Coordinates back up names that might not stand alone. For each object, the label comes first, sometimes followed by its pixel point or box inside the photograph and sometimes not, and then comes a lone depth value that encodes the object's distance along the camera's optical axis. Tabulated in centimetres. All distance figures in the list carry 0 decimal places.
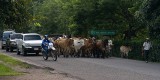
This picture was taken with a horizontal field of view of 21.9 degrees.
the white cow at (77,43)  3416
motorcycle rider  2925
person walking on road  2932
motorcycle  2898
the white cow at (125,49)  3406
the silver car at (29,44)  3530
